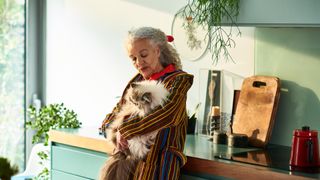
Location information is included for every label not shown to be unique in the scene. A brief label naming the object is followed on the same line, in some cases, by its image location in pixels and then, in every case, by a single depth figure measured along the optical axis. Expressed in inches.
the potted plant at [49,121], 173.6
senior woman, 115.2
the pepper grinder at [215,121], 142.9
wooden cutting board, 131.5
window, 201.6
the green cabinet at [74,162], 141.2
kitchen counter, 108.2
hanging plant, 126.6
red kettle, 111.7
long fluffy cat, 113.9
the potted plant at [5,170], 78.4
